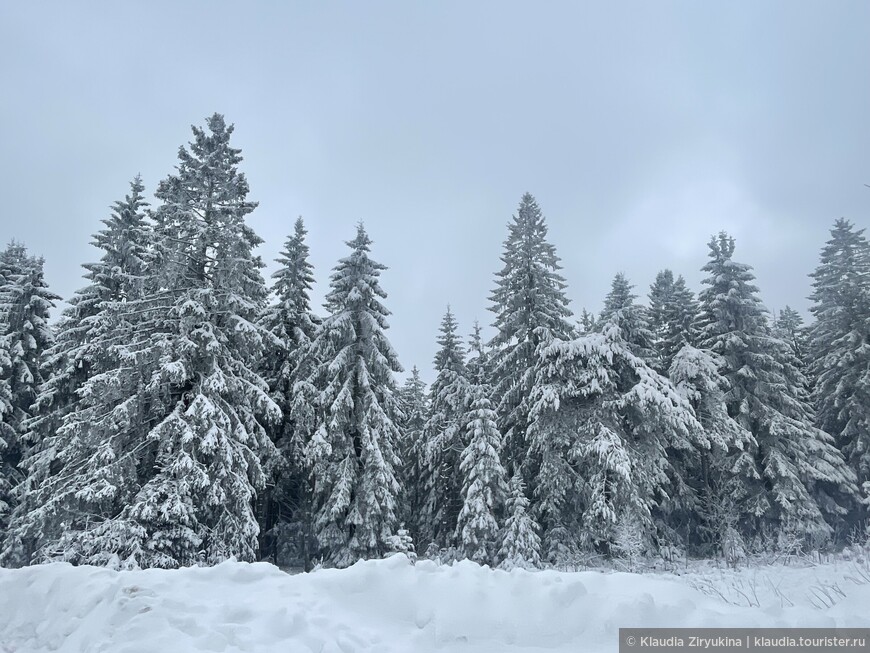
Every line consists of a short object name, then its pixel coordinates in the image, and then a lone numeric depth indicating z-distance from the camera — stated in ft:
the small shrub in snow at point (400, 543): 53.01
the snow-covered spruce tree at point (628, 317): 63.93
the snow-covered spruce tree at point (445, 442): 73.31
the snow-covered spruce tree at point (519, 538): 53.97
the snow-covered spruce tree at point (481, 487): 58.44
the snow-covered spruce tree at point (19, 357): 61.21
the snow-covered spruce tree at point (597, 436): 54.39
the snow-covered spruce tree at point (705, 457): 61.82
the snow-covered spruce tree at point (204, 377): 41.34
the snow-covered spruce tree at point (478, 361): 73.36
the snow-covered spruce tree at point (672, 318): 75.87
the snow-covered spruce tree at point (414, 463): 85.92
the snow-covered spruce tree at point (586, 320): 95.49
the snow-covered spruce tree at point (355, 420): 55.52
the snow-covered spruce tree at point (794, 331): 92.73
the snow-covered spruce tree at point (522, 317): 67.56
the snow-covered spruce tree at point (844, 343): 68.54
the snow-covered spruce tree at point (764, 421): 61.05
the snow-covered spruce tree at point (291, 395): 60.95
